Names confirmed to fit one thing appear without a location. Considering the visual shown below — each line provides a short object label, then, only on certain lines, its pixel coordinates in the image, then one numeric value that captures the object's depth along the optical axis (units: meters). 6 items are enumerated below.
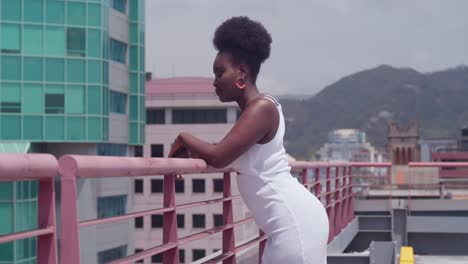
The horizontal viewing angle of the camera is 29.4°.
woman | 3.16
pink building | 81.44
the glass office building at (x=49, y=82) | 41.22
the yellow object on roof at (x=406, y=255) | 8.25
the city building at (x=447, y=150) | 190.00
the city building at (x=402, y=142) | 194.50
